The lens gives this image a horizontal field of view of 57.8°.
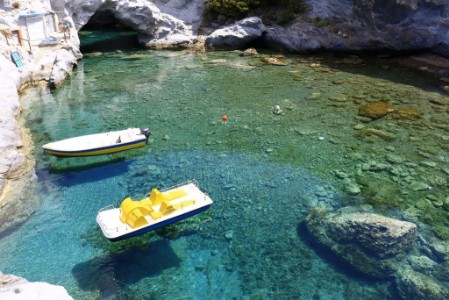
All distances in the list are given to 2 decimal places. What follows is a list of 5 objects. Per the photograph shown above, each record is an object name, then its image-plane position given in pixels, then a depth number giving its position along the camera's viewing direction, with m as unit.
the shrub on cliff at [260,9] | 34.81
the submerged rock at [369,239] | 12.16
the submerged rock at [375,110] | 22.23
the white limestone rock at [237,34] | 34.56
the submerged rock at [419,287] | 11.04
